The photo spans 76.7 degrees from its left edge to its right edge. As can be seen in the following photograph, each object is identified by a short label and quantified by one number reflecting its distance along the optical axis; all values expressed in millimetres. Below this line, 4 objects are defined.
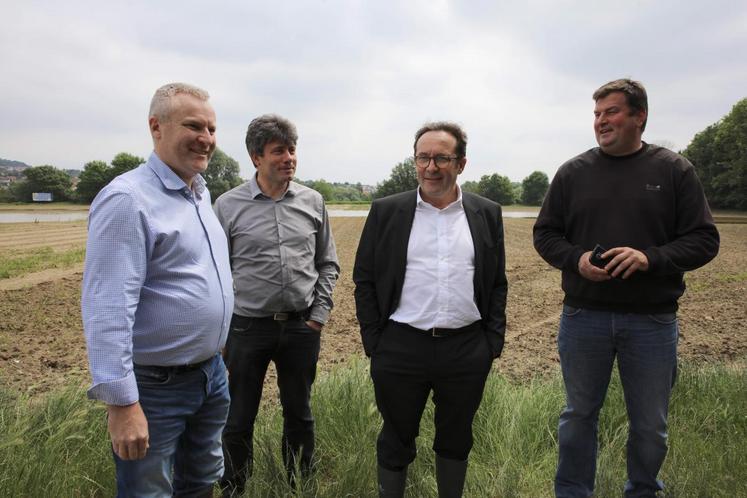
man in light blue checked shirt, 1627
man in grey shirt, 2779
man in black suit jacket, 2365
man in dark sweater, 2502
